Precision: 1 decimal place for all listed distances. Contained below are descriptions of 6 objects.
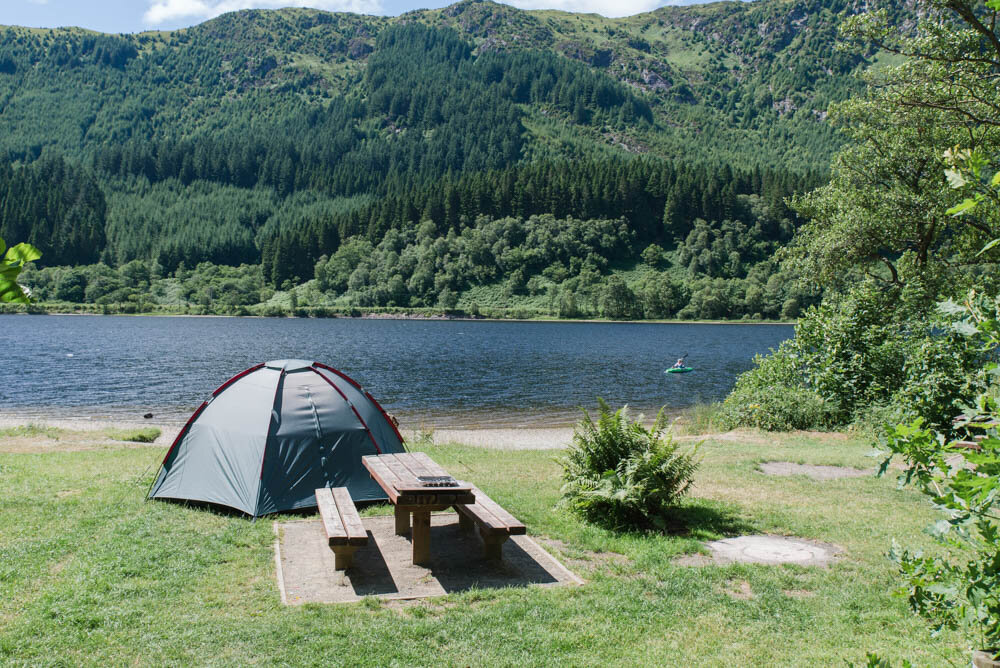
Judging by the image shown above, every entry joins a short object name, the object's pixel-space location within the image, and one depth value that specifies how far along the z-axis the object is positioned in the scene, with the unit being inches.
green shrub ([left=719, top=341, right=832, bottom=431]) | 801.6
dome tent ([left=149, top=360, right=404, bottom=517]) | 417.1
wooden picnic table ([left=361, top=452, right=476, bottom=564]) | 302.7
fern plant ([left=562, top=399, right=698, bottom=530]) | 378.3
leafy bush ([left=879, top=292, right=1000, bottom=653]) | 112.0
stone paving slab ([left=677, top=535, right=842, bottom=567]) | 331.3
